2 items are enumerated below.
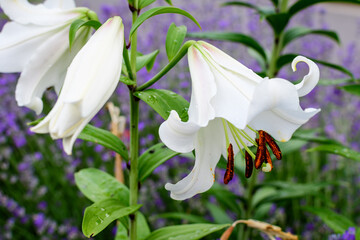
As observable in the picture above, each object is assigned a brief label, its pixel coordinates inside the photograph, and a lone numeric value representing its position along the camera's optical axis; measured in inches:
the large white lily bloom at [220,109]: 17.4
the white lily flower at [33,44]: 21.1
